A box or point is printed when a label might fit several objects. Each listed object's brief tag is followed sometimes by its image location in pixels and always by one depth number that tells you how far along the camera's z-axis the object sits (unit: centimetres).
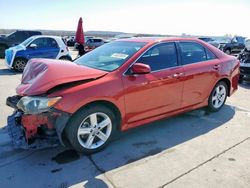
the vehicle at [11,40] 1307
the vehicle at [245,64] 680
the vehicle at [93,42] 2101
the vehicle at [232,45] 1633
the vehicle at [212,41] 1769
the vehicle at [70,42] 2657
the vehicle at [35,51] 834
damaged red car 249
